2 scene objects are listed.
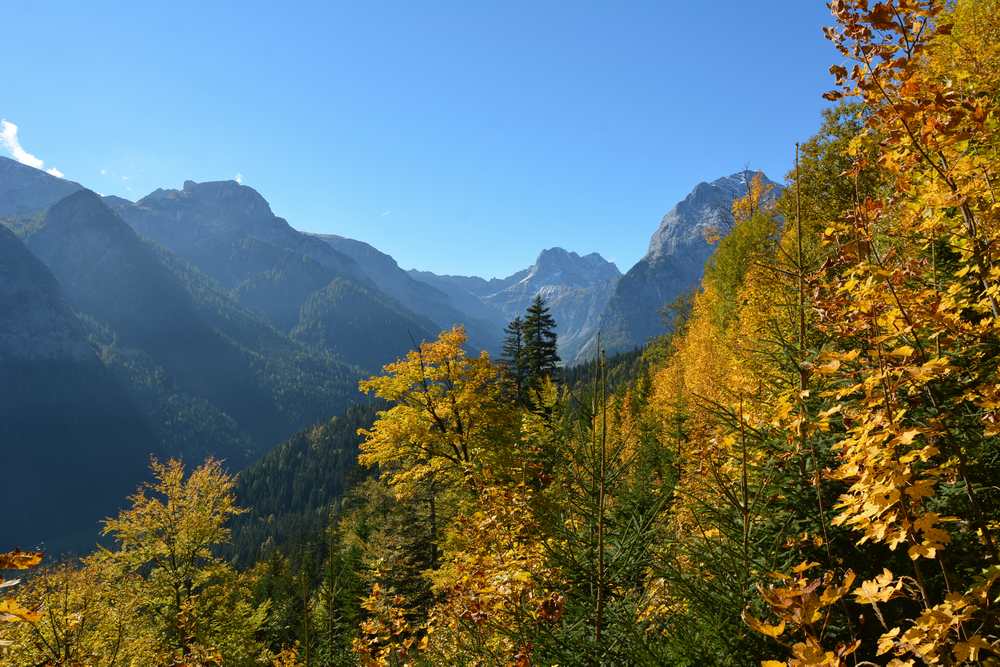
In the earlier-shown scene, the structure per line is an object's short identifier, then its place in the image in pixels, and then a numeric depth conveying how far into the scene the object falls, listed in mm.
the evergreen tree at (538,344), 36281
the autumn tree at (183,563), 18745
